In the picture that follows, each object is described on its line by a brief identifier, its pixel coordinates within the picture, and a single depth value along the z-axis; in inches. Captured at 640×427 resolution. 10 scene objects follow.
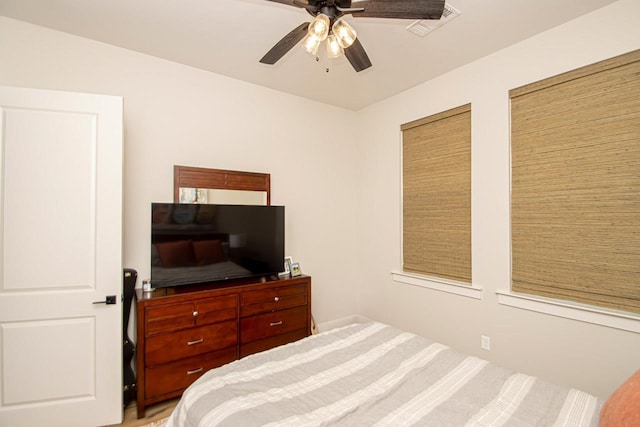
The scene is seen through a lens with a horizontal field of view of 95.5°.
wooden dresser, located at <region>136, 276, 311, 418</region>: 86.0
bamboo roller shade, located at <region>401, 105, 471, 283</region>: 109.3
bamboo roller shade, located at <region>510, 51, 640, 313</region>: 74.4
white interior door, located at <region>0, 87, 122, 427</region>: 73.5
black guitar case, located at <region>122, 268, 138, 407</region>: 89.1
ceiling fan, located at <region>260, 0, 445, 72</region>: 55.5
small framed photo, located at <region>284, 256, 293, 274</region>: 125.0
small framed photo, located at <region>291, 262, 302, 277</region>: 124.4
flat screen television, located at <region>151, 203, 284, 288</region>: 94.1
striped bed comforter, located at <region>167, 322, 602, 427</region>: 45.1
